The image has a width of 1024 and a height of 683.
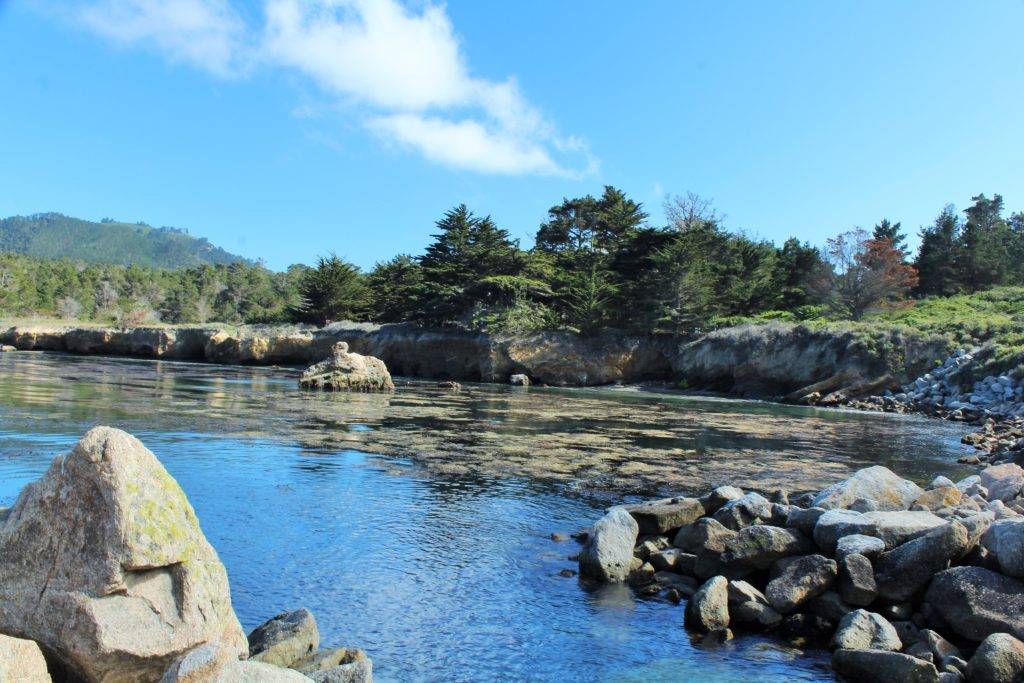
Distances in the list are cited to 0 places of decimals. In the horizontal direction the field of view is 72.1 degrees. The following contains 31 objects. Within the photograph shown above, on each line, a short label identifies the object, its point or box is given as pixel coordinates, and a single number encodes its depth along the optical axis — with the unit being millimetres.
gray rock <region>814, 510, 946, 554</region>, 7941
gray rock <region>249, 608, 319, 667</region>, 5754
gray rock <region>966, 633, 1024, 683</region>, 5805
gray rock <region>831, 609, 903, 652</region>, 6648
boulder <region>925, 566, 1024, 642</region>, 6527
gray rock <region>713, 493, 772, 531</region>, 9469
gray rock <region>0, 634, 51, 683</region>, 4000
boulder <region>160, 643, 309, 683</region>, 3992
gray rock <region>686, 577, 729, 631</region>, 7285
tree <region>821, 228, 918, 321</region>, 51594
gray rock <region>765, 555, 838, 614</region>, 7551
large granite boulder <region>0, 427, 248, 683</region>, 4656
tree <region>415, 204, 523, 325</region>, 52938
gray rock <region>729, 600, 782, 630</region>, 7441
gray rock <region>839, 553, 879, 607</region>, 7367
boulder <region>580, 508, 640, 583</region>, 8625
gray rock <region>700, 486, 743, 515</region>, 10398
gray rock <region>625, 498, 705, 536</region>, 9883
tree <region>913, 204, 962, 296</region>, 59312
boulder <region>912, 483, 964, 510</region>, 10016
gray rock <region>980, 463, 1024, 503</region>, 10430
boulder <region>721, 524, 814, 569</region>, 8359
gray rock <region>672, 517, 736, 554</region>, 8740
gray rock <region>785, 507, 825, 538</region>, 8773
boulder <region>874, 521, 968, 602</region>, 7344
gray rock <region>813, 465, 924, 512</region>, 9844
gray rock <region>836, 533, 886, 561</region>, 7727
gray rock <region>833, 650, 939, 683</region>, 5934
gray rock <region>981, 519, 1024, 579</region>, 6871
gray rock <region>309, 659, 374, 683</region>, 5180
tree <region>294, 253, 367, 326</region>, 66000
